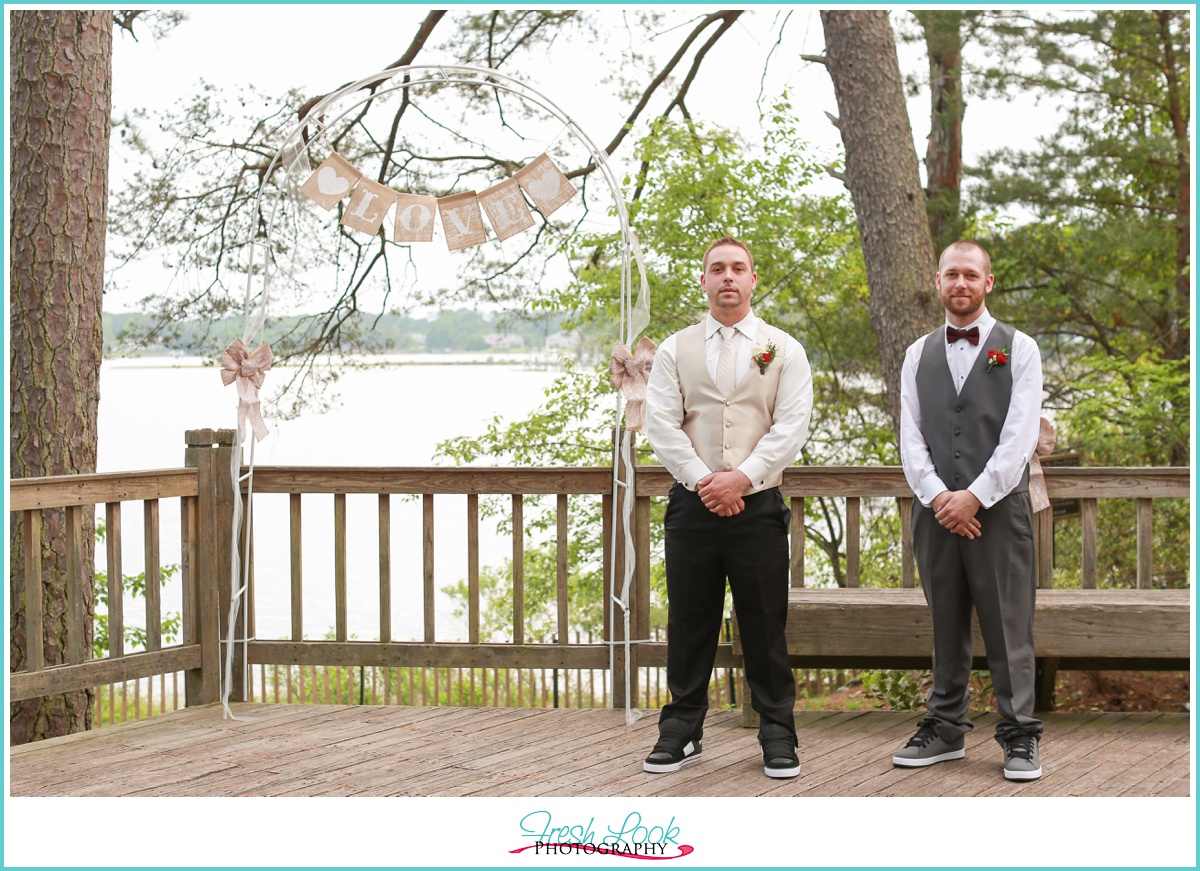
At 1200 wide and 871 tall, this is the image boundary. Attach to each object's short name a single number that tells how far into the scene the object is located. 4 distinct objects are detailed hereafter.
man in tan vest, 3.36
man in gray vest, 3.28
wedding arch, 4.03
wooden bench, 3.74
